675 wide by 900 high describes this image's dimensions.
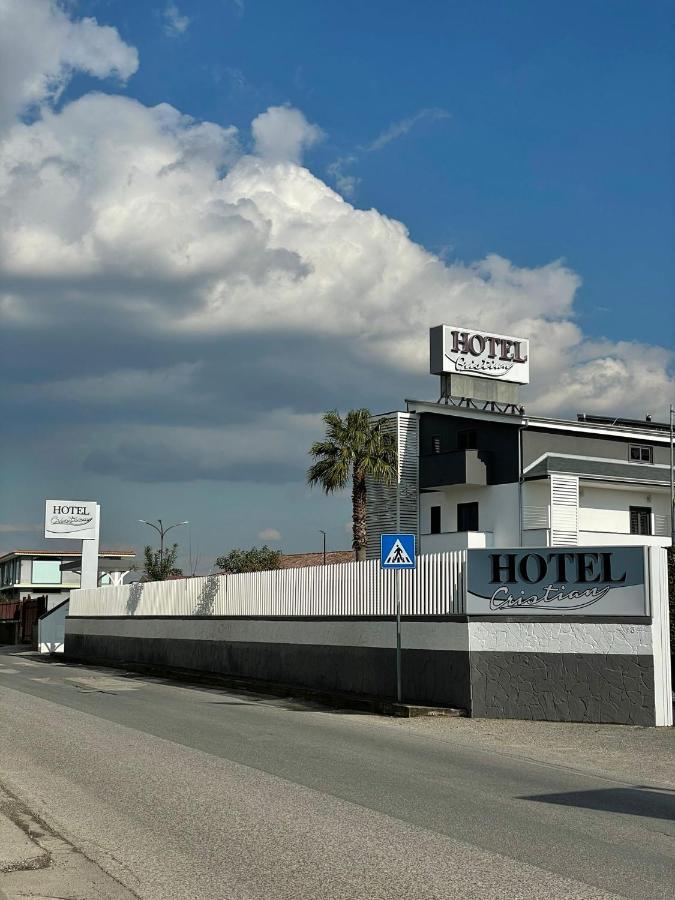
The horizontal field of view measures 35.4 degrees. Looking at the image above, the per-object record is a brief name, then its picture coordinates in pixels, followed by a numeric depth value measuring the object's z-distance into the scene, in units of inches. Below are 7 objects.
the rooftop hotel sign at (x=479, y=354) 2114.9
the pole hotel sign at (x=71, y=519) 2119.8
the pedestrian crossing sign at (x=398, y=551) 788.0
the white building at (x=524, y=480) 1763.0
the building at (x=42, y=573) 3769.7
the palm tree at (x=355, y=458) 1627.7
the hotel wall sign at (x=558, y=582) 719.7
